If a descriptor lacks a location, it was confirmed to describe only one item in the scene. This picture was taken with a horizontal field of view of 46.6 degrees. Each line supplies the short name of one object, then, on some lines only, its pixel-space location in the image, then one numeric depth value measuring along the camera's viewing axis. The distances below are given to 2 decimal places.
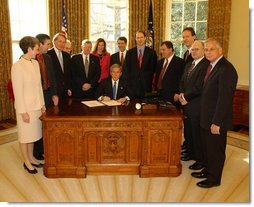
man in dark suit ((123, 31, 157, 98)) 4.90
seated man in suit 4.10
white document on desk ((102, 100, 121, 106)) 3.88
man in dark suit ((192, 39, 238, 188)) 3.01
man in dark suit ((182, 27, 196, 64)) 4.20
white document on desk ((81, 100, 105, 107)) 3.84
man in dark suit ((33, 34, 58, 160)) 3.81
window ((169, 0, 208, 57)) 6.89
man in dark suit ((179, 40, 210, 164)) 3.60
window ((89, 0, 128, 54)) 7.06
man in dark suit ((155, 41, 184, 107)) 4.43
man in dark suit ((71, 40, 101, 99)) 4.91
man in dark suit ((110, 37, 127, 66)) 5.38
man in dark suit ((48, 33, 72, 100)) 4.27
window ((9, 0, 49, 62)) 6.43
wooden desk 3.42
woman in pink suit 3.26
